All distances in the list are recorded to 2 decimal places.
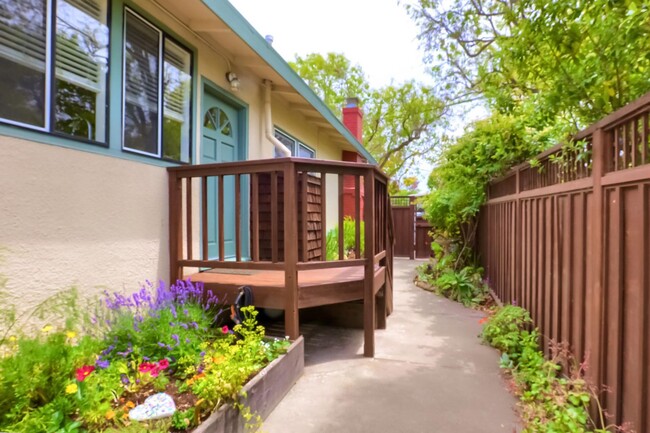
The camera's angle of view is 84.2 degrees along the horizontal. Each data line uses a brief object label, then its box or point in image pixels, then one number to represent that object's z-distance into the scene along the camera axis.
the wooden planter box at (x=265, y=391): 1.87
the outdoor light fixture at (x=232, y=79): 4.27
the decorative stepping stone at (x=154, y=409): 1.79
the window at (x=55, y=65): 2.09
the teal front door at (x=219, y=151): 4.09
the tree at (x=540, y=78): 2.19
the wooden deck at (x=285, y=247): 3.00
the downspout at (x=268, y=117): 5.09
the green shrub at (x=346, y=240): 6.23
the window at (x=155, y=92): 2.91
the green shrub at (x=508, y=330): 3.28
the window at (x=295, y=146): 5.98
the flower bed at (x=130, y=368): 1.65
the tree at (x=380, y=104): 20.34
